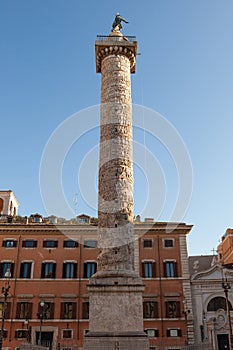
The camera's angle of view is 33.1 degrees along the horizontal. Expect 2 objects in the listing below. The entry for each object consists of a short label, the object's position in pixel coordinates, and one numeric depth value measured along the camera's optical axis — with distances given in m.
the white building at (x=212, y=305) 25.70
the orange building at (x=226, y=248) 34.73
